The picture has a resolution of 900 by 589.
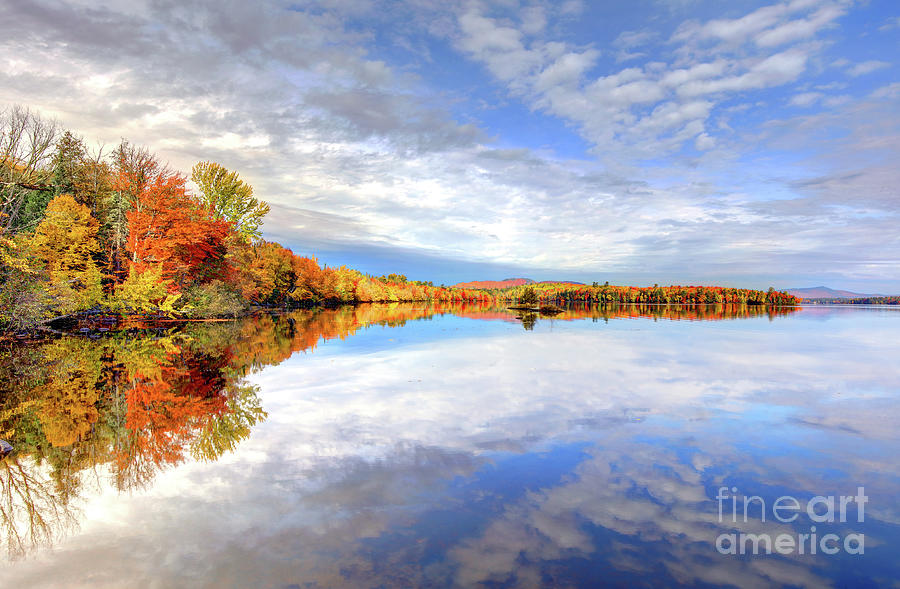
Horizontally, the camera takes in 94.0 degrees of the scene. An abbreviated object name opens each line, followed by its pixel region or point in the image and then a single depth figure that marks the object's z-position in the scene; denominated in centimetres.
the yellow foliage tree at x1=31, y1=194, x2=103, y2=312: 2942
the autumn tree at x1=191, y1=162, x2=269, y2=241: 5475
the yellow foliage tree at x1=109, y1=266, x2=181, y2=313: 3344
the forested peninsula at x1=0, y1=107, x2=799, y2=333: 2666
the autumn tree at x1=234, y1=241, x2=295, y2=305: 5598
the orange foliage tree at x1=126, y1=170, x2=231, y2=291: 3762
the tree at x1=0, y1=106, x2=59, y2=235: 2695
